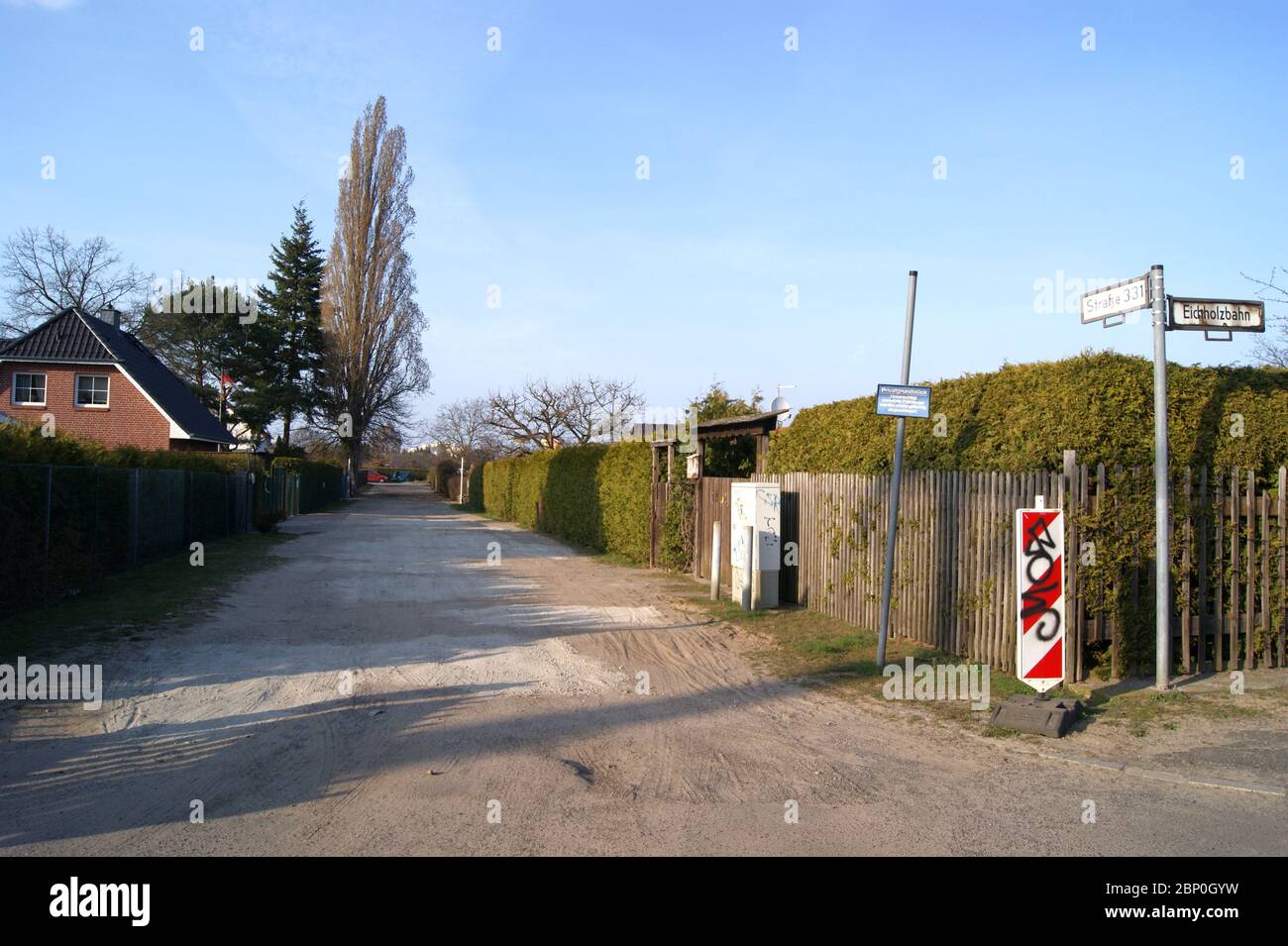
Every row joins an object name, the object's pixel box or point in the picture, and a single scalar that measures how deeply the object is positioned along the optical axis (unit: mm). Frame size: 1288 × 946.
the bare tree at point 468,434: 70375
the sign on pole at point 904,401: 8523
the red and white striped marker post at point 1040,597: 7344
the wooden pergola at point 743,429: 15023
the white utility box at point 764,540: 12875
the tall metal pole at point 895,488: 8727
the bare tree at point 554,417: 52688
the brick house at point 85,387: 33969
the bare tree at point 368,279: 52562
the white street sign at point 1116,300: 7754
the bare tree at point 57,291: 55031
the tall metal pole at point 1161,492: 7645
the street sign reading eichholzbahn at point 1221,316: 7781
